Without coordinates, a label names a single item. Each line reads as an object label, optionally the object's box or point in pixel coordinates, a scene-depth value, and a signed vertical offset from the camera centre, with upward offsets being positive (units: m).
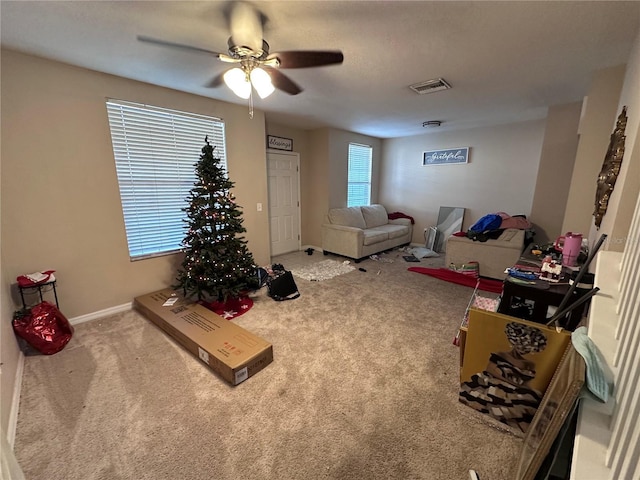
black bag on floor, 3.18 -1.26
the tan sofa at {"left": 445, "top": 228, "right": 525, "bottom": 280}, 3.68 -0.97
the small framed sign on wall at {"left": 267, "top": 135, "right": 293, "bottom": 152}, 4.63 +0.72
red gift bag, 2.10 -1.17
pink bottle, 2.17 -0.53
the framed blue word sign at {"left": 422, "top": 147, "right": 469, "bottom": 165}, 5.04 +0.54
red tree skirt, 2.79 -1.34
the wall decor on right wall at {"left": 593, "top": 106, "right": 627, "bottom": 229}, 1.82 +0.12
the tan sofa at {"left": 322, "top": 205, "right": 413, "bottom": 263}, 4.63 -0.90
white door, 4.80 -0.34
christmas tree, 2.71 -0.58
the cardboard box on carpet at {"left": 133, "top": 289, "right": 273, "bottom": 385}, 1.91 -1.25
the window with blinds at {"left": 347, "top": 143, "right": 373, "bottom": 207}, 5.67 +0.18
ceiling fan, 1.60 +0.82
